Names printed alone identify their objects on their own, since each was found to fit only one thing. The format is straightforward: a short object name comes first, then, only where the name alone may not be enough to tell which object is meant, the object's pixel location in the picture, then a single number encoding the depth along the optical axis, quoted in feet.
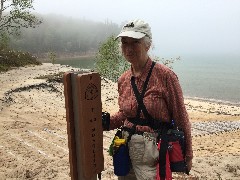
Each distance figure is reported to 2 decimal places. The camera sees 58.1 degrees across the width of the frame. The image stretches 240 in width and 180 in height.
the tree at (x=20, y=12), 76.23
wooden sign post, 5.90
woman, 6.98
